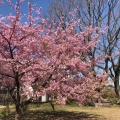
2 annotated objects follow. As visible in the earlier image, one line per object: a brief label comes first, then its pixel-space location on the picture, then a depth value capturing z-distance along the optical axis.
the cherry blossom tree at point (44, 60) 4.72
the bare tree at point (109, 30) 14.39
